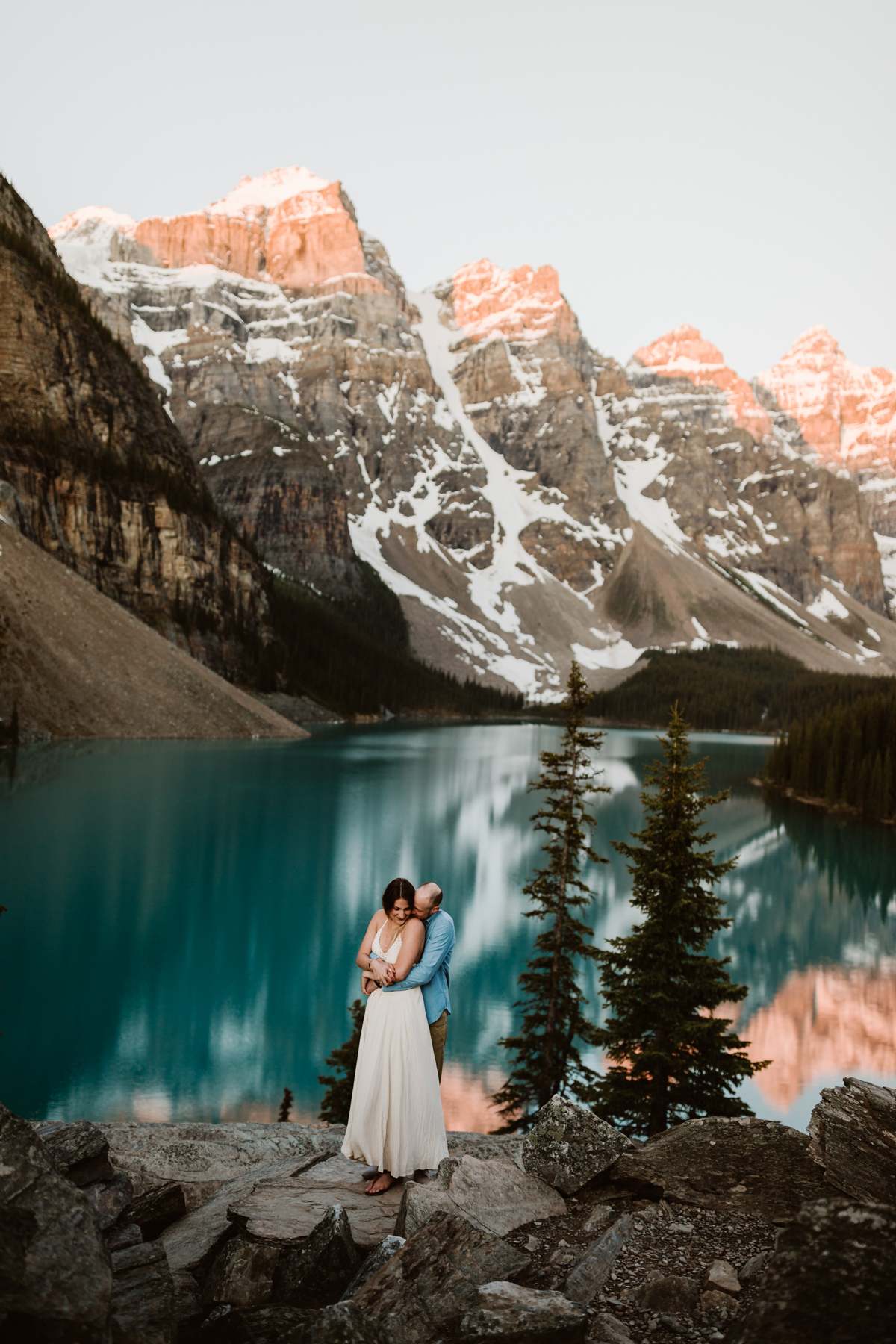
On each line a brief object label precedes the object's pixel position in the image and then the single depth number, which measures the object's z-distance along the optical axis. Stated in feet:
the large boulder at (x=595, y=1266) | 17.71
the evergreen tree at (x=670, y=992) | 51.70
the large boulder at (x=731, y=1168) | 23.41
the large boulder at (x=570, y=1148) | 24.88
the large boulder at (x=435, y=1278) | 15.58
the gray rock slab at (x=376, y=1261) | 18.20
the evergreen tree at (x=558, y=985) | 59.00
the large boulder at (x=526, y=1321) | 15.02
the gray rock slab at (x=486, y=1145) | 32.53
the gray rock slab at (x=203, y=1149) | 28.91
